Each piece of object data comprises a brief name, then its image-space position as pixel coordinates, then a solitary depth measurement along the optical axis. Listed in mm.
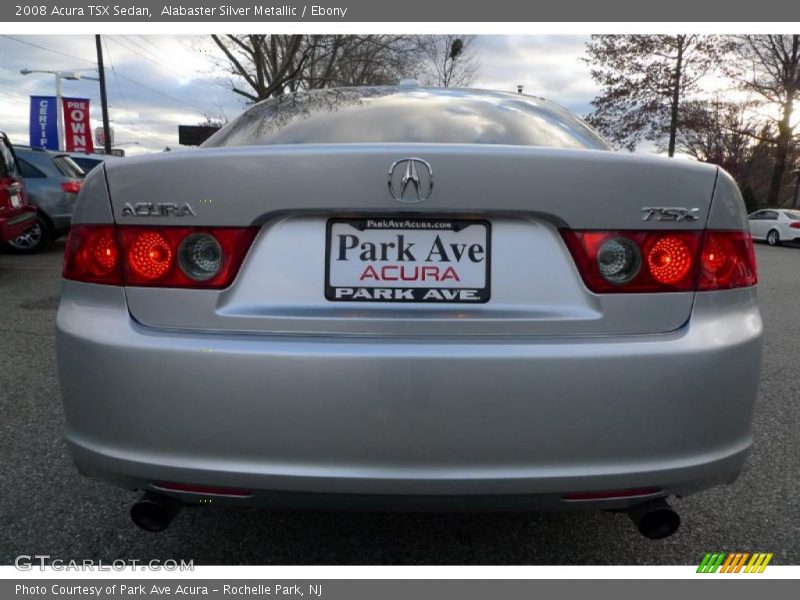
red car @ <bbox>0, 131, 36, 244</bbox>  7754
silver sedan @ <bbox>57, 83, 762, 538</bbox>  1471
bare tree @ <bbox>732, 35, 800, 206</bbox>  26891
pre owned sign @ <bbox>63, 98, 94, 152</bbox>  30578
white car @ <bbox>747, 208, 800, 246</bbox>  20106
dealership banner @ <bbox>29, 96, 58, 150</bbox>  29578
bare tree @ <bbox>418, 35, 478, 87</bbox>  29328
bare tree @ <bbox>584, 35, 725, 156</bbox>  27922
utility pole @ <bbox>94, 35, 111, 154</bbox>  26094
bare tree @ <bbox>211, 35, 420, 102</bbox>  23375
